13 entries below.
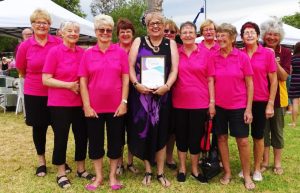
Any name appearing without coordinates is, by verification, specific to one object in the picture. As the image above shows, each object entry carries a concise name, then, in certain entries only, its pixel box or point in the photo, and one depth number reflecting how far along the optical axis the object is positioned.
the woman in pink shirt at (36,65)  4.20
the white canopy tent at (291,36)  12.35
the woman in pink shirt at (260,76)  4.04
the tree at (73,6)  37.28
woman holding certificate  3.97
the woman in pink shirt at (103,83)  3.83
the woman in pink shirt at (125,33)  4.30
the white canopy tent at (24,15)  9.84
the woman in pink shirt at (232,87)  3.95
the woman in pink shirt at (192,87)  4.04
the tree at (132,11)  44.03
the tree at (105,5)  52.06
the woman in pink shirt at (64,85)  3.89
